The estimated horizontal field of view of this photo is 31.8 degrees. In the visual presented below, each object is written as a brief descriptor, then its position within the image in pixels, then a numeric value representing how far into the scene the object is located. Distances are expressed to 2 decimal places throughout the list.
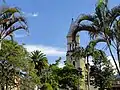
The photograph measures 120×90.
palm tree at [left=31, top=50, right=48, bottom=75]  39.79
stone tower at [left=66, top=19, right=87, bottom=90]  48.35
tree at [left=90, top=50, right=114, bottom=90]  33.57
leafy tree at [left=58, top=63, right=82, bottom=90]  37.25
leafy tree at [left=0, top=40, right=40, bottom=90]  21.11
